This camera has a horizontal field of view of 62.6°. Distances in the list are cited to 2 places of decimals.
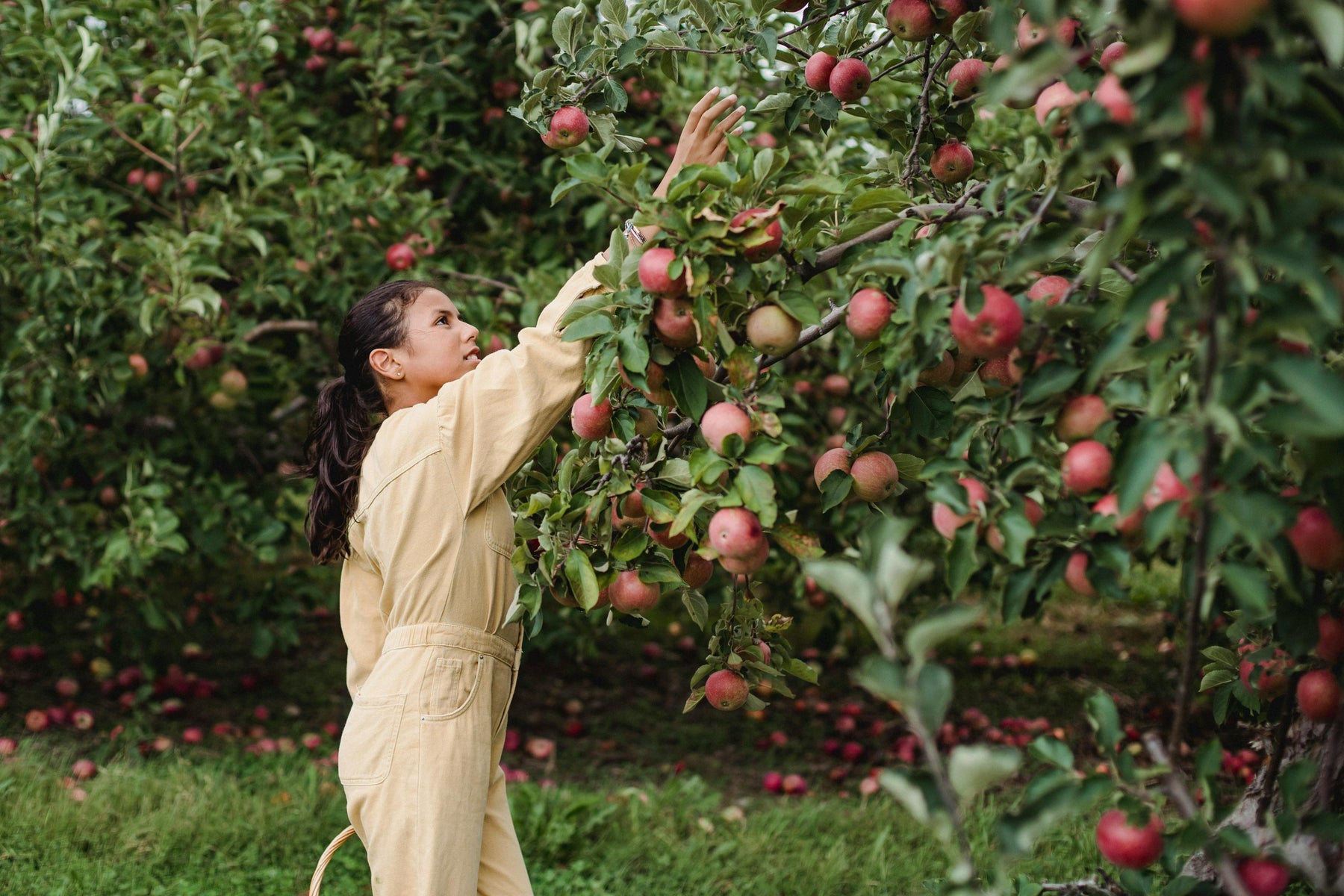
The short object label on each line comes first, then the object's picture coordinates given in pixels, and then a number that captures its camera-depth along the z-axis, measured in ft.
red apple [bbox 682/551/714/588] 5.62
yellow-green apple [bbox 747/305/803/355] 4.58
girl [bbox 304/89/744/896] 5.60
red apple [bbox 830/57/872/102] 5.90
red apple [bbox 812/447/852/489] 5.28
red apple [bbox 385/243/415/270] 10.53
